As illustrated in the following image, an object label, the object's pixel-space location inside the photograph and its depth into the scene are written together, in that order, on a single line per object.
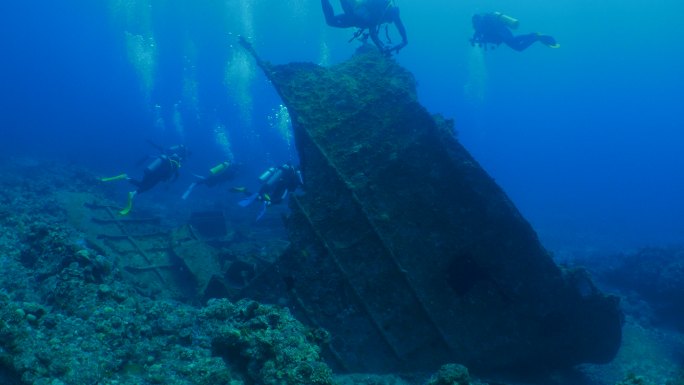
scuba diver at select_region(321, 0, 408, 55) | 7.70
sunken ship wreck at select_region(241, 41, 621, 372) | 4.39
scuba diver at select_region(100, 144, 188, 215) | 8.26
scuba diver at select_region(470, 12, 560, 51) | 10.69
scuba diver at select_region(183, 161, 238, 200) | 10.22
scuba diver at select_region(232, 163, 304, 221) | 7.39
